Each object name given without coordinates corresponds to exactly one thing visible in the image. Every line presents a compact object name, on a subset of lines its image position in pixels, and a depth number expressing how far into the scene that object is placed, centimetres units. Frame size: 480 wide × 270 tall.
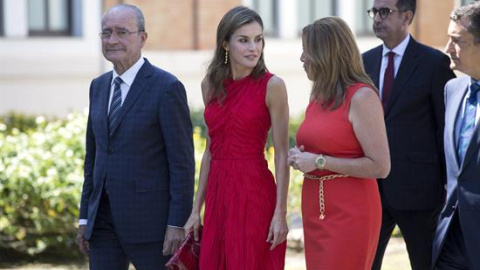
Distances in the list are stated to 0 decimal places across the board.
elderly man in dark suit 1055
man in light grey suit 972
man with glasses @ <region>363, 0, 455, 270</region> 1201
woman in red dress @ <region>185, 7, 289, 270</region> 1024
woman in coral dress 972
